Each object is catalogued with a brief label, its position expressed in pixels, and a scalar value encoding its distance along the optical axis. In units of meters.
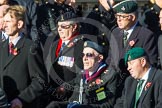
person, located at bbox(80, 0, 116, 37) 14.11
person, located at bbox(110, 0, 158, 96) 12.66
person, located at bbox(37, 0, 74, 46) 13.96
